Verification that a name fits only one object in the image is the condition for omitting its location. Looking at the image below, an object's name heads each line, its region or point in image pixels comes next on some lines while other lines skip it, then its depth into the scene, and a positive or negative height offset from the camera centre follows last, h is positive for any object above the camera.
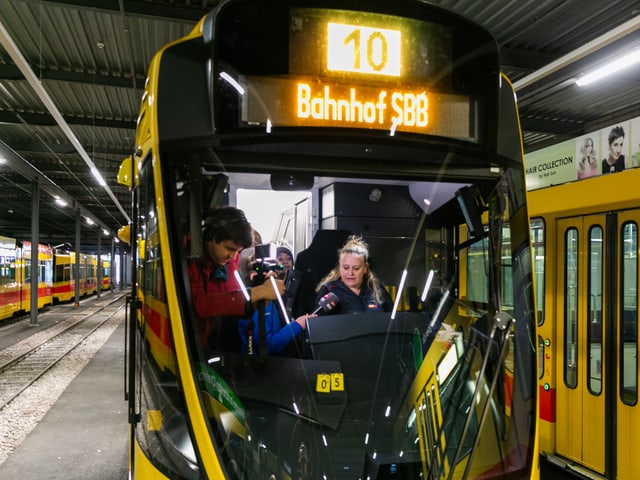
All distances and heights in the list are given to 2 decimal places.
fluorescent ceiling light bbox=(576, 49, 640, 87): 5.34 +2.07
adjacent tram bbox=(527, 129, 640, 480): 3.77 -0.45
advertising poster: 4.05 +0.86
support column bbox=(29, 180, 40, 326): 16.75 -0.31
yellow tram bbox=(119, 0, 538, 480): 2.16 +0.24
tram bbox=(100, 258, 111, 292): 41.22 -1.30
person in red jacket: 2.29 -0.12
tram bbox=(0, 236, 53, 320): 17.38 -0.72
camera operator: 2.62 -0.35
